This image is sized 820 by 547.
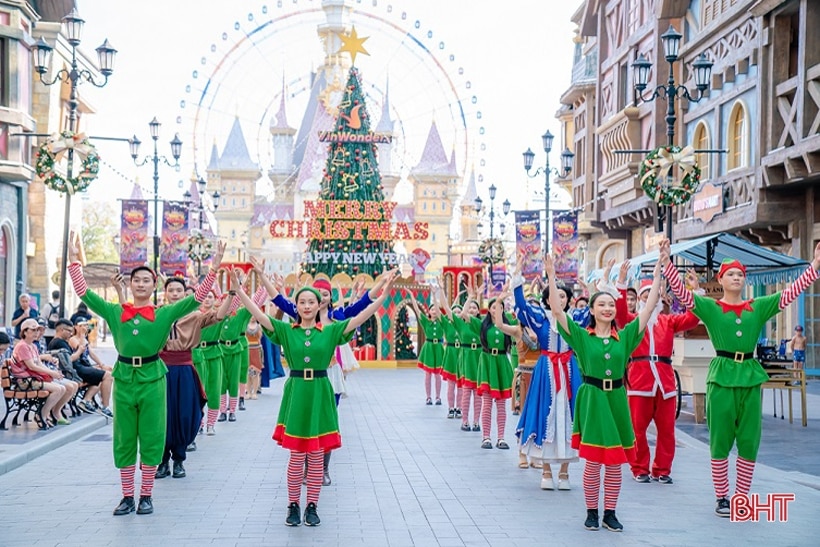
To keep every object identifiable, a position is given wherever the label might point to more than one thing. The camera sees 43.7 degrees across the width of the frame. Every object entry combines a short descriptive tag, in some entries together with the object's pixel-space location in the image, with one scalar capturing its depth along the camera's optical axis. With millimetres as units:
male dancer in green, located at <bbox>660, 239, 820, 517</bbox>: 8438
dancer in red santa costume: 10367
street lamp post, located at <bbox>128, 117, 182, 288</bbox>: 28922
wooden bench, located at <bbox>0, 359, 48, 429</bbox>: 13953
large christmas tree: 34500
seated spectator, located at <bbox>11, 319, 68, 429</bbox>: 13922
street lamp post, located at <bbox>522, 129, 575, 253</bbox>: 27953
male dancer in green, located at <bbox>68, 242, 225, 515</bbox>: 8453
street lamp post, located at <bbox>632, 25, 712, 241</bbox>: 17406
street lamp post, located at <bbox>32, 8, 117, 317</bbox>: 18578
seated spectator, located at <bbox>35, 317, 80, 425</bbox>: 14500
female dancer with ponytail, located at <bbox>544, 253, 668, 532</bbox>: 8047
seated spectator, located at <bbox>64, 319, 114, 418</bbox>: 15430
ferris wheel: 49375
